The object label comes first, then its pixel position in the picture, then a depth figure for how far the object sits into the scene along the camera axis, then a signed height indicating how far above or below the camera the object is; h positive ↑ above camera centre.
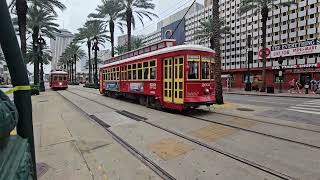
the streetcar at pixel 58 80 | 44.96 +0.33
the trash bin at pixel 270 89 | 32.80 -0.95
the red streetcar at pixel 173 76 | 12.96 +0.28
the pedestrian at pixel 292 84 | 37.29 -0.47
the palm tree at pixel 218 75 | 17.81 +0.36
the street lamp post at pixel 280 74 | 33.36 +0.68
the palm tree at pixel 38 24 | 38.09 +8.01
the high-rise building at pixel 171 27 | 99.80 +19.44
